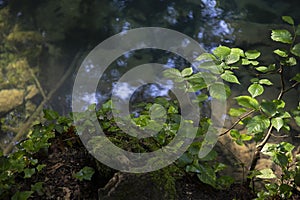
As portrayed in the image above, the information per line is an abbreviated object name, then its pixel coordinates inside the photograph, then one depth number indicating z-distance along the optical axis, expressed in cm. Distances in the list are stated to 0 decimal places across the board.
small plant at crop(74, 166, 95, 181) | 294
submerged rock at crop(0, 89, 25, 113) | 397
